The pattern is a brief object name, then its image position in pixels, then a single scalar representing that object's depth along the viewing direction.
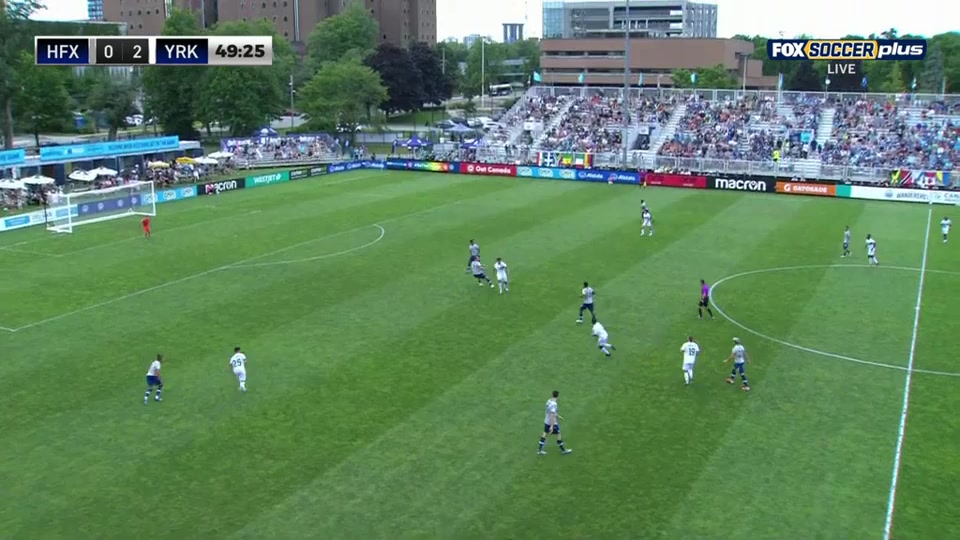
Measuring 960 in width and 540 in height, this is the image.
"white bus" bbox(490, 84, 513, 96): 180.00
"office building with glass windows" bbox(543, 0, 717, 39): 174.75
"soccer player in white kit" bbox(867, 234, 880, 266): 37.38
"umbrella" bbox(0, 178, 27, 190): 53.03
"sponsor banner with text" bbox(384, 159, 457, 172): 71.94
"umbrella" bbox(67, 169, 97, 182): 59.34
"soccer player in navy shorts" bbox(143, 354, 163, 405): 22.05
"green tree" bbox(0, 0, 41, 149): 72.94
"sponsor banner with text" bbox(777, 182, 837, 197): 59.06
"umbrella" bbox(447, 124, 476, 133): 96.44
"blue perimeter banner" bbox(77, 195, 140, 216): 49.16
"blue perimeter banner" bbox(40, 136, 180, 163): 60.23
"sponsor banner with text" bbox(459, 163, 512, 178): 69.69
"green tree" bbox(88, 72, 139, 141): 96.19
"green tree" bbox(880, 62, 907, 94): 130.65
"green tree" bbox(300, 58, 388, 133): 95.56
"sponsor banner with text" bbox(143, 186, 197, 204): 54.22
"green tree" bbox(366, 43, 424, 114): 118.31
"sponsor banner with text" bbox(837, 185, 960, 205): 55.76
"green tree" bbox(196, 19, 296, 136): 86.25
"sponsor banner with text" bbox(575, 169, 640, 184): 64.88
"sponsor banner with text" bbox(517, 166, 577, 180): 67.69
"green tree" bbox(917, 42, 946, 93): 124.00
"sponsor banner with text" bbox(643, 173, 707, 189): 62.50
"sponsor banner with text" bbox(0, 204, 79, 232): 46.22
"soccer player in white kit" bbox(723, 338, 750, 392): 23.09
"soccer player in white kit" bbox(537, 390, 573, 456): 19.06
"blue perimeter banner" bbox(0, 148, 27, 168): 56.44
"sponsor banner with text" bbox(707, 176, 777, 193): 60.91
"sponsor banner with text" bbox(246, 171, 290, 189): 63.72
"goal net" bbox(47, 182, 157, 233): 47.75
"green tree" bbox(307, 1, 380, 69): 139.12
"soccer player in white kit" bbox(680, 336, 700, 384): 23.05
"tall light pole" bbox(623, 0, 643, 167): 64.12
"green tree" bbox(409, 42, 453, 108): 128.62
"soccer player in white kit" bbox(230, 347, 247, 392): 22.55
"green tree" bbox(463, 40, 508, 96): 158.50
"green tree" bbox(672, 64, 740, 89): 117.00
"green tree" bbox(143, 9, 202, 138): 90.06
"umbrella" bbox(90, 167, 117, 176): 60.89
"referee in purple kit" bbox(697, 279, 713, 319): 29.47
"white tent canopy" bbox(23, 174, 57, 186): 55.09
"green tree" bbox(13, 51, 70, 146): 86.06
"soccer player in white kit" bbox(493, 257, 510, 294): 32.34
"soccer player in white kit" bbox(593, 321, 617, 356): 25.45
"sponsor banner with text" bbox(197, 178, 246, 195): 59.41
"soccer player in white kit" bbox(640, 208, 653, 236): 43.88
